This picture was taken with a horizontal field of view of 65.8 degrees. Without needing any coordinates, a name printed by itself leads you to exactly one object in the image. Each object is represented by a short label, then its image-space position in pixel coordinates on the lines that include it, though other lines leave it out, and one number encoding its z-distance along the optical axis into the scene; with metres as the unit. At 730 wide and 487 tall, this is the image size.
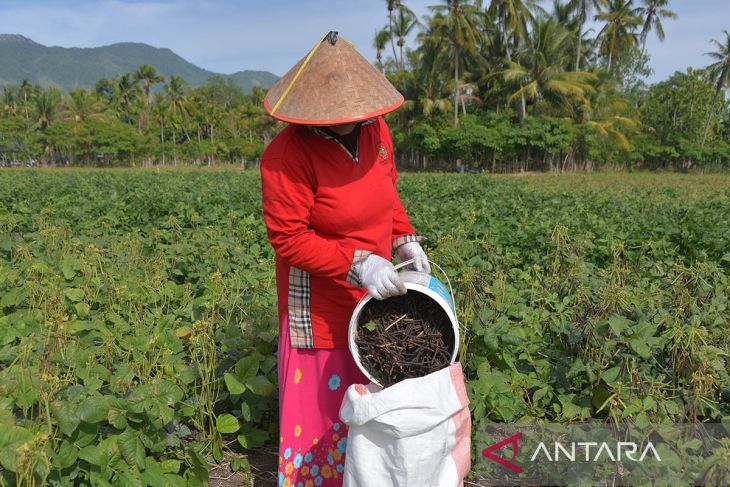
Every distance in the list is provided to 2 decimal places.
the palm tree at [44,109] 54.03
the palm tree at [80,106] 56.34
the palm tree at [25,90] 62.72
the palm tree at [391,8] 43.56
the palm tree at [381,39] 44.41
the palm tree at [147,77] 62.44
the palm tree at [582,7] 37.69
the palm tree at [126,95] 60.78
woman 1.79
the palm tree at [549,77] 32.41
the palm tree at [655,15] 42.35
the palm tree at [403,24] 43.79
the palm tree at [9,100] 55.50
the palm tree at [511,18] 33.69
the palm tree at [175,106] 53.50
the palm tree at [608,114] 34.53
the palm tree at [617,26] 38.75
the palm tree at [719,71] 38.28
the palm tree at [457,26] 32.88
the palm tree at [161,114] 53.91
